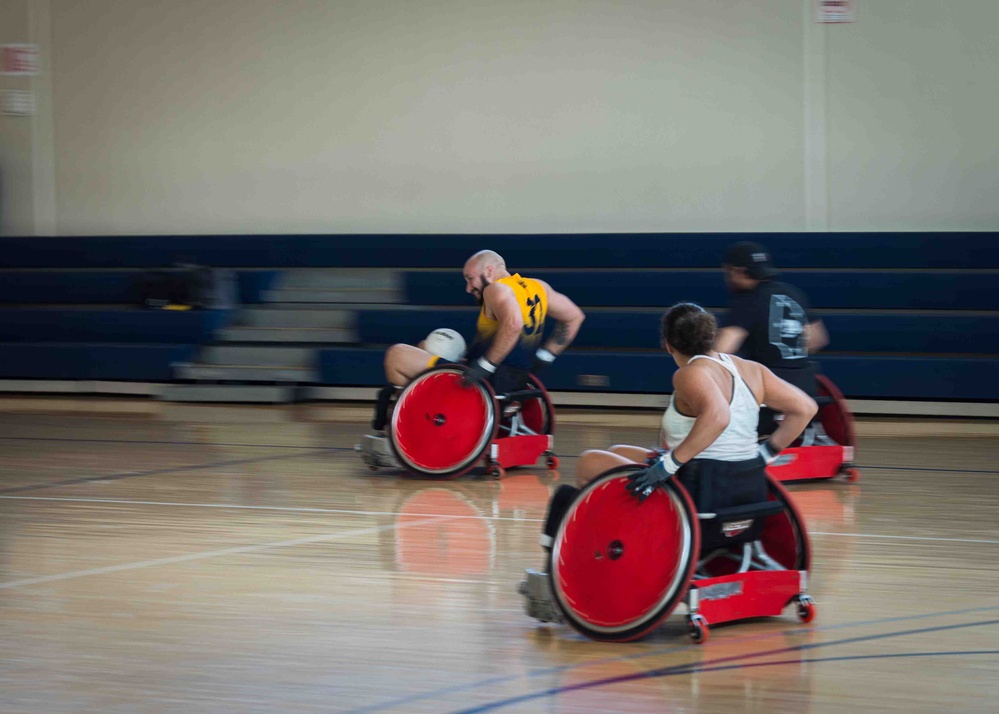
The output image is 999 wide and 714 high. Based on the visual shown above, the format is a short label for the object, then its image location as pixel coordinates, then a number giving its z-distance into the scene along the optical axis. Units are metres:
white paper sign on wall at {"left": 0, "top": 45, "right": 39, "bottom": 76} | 22.55
